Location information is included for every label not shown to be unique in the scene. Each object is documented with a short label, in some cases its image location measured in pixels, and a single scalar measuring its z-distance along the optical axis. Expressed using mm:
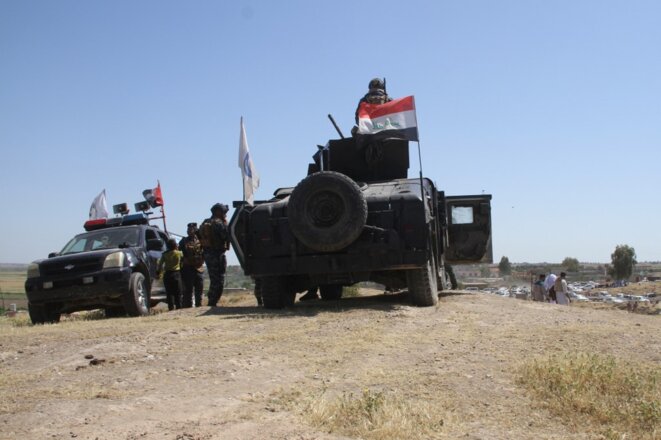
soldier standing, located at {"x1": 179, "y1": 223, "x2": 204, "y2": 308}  12414
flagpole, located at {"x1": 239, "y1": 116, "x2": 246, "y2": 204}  11771
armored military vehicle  9703
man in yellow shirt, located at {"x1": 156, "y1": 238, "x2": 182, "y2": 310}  12242
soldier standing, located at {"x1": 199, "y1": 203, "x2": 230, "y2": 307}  12141
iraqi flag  11875
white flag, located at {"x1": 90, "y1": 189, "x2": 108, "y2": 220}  17672
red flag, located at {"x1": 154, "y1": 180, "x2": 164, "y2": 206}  15211
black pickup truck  10609
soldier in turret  13539
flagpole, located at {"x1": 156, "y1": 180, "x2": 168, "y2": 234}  14641
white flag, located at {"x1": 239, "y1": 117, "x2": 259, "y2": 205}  12172
